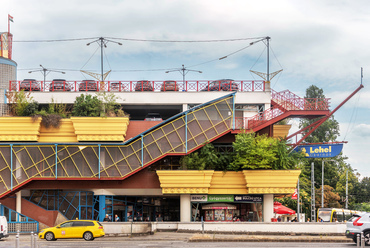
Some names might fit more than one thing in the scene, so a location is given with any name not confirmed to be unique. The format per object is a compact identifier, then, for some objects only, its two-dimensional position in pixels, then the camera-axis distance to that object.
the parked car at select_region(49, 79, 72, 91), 47.41
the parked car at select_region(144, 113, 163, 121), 46.47
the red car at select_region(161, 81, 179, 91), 47.34
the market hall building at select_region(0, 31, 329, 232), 41.31
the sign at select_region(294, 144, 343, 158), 41.47
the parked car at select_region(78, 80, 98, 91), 47.69
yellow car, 33.25
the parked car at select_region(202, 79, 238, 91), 47.38
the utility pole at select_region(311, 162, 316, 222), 49.50
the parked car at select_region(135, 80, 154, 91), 47.28
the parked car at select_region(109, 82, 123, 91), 47.25
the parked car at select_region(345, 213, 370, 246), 25.80
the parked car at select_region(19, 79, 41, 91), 47.50
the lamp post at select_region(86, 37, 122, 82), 51.90
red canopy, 52.23
